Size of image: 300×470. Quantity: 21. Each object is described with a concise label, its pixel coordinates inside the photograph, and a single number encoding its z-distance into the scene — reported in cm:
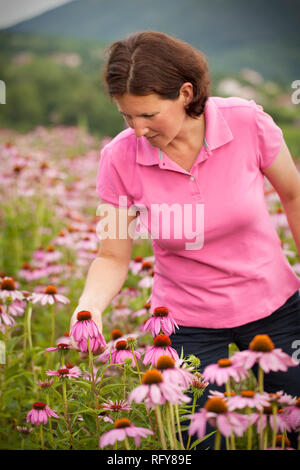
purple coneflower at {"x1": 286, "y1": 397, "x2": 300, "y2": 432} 286
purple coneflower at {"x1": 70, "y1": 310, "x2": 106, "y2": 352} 306
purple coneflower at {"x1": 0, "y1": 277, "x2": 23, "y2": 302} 352
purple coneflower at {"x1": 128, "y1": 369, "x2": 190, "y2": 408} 281
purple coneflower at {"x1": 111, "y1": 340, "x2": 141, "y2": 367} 312
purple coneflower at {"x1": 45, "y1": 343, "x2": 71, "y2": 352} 317
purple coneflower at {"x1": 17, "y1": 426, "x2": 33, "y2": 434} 336
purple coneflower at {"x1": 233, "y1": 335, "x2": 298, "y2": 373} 281
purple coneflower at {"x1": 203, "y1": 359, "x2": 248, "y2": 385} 283
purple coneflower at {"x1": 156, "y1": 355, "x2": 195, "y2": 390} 284
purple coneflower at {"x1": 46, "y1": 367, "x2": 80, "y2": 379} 311
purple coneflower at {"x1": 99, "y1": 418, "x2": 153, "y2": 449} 285
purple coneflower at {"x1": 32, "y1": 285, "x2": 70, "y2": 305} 353
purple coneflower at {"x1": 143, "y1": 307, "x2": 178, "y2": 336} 311
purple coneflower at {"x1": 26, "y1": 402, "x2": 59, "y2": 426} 311
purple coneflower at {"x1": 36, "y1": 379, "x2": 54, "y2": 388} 321
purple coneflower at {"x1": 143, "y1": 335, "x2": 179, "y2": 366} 299
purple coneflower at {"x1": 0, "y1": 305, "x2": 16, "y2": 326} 345
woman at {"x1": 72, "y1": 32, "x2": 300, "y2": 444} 326
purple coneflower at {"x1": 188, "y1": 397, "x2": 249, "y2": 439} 278
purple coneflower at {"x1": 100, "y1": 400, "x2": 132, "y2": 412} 303
